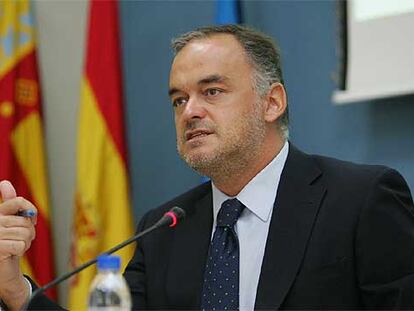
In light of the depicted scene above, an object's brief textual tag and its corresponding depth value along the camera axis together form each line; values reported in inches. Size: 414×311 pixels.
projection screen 256.8
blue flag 292.8
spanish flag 307.6
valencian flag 316.5
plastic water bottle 133.1
